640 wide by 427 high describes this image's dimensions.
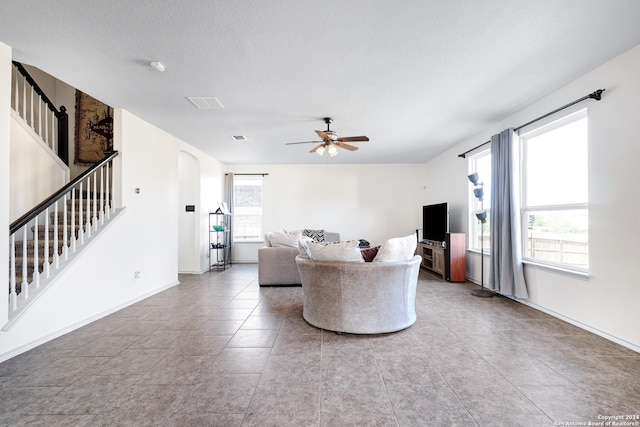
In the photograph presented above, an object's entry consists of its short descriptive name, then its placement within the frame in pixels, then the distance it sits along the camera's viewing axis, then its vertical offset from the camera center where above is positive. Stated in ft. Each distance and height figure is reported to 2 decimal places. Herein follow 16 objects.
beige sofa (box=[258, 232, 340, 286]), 15.75 -2.98
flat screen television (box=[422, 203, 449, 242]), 18.06 -0.45
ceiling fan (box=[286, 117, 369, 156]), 12.39 +3.56
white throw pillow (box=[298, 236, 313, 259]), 9.83 -1.22
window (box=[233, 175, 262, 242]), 24.43 +0.79
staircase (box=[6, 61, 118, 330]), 8.28 +0.09
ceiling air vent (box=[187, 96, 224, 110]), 10.88 +4.72
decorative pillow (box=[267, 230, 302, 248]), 16.28 -1.40
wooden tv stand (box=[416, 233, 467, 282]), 16.62 -2.67
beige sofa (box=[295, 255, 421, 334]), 8.99 -2.66
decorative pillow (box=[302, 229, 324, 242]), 21.43 -1.47
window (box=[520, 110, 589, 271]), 9.95 +0.89
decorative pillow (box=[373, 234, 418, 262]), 9.28 -1.21
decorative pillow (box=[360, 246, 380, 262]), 9.78 -1.40
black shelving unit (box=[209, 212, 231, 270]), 20.61 -1.99
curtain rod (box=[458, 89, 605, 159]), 8.81 +3.96
